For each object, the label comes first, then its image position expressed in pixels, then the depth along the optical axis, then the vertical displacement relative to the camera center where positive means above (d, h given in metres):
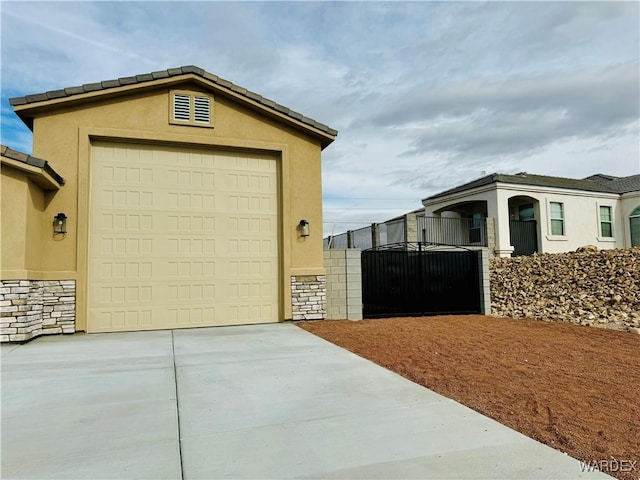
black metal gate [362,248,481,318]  10.31 -0.51
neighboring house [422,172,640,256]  16.67 +2.19
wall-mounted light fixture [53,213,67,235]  8.03 +0.89
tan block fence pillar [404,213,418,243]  15.80 +1.31
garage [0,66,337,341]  7.93 +1.24
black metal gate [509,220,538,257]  16.95 +1.03
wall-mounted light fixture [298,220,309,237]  9.65 +0.86
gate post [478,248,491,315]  11.17 -0.56
